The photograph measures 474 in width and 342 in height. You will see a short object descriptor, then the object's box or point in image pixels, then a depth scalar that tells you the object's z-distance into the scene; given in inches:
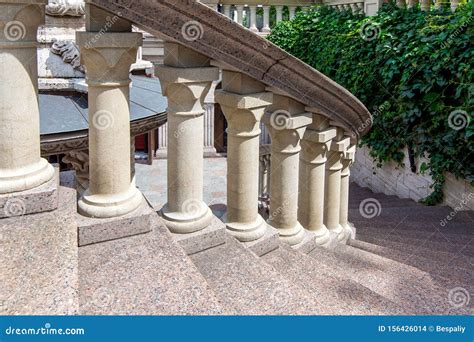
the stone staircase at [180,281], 74.4
